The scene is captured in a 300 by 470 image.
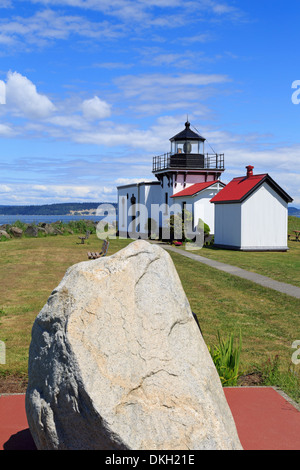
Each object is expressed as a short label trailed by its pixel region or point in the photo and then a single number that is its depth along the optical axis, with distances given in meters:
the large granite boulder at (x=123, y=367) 3.44
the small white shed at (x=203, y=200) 32.97
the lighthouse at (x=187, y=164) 34.84
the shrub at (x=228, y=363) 6.41
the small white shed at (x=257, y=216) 27.19
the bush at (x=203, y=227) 32.47
